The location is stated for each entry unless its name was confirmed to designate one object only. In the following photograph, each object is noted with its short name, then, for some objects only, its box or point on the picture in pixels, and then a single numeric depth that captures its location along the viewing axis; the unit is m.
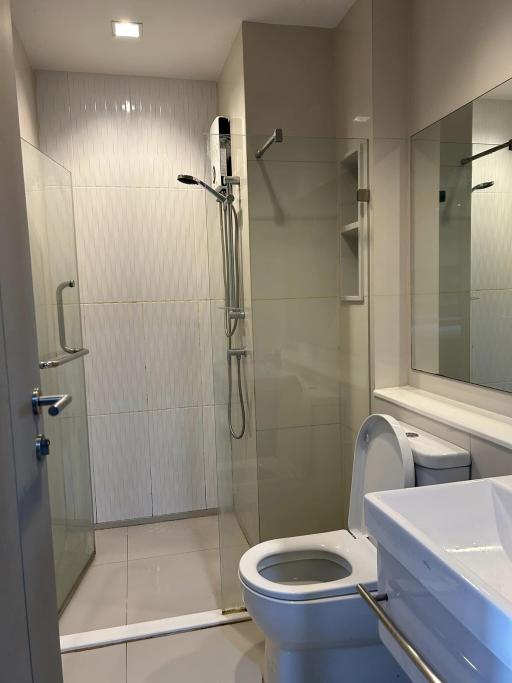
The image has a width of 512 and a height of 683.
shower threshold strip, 2.04
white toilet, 1.53
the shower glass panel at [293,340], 2.20
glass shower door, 2.15
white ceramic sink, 0.79
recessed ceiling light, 2.31
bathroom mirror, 1.63
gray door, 1.13
